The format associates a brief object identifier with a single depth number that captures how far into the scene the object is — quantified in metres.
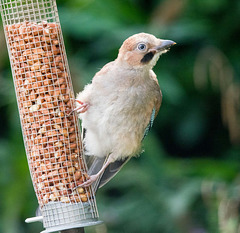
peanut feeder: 9.67
